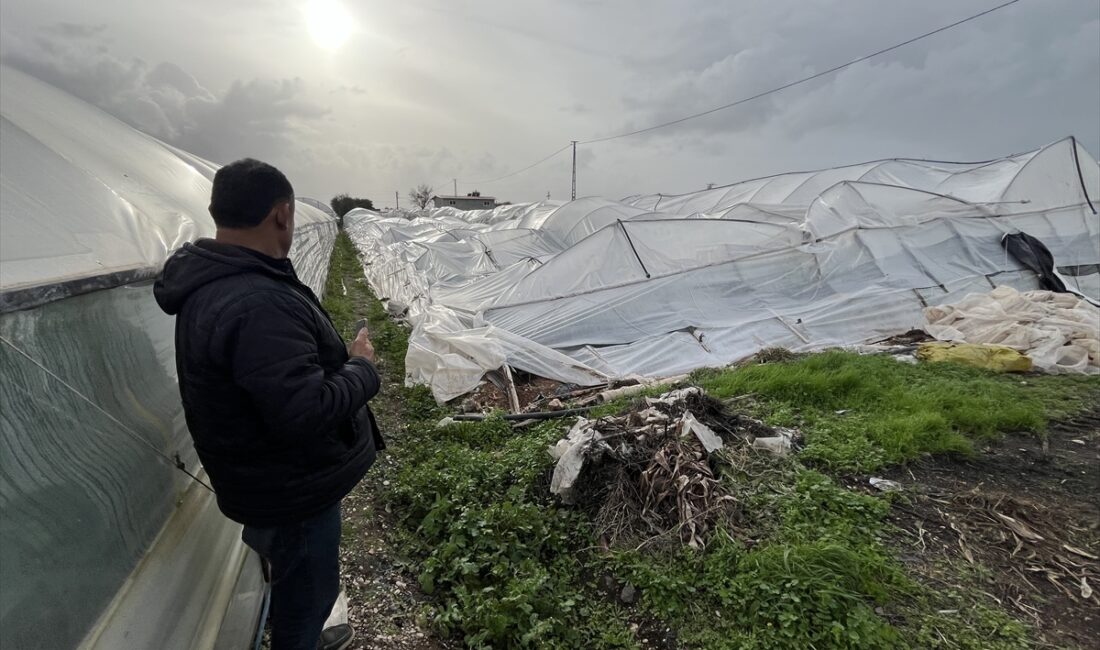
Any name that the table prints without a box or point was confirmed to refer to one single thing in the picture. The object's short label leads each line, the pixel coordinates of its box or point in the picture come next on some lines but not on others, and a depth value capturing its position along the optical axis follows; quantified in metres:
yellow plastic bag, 5.57
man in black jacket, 1.50
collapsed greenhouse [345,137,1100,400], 6.84
